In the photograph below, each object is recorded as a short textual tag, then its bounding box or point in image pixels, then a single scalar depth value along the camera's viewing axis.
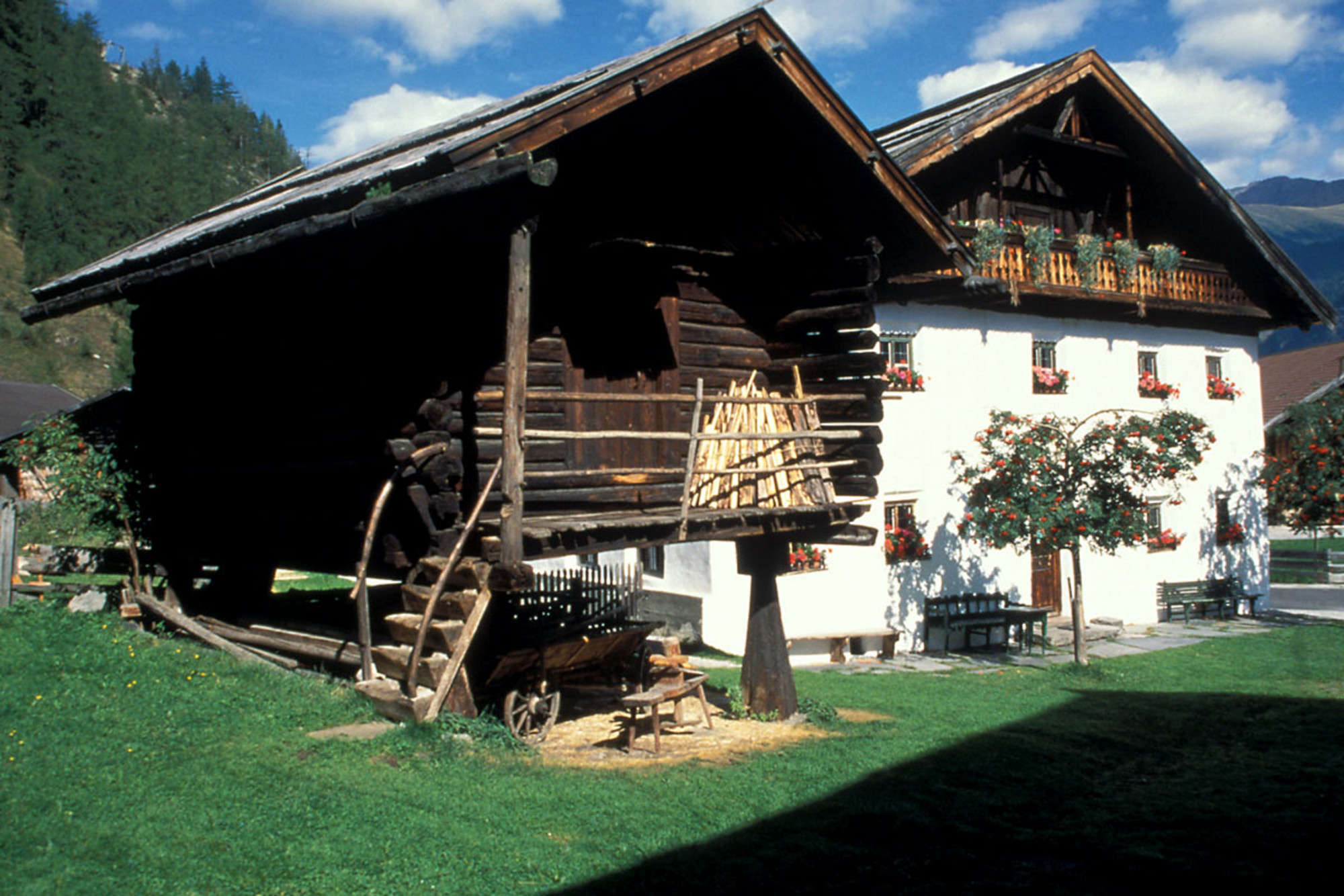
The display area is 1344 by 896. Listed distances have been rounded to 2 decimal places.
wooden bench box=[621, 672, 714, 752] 9.30
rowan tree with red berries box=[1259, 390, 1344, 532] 19.56
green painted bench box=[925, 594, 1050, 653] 19.02
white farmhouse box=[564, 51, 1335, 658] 18.31
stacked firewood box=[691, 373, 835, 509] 10.47
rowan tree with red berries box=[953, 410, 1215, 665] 16.22
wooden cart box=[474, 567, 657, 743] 9.67
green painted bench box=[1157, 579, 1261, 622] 22.78
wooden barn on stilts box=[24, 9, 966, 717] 8.32
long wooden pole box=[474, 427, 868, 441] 8.02
